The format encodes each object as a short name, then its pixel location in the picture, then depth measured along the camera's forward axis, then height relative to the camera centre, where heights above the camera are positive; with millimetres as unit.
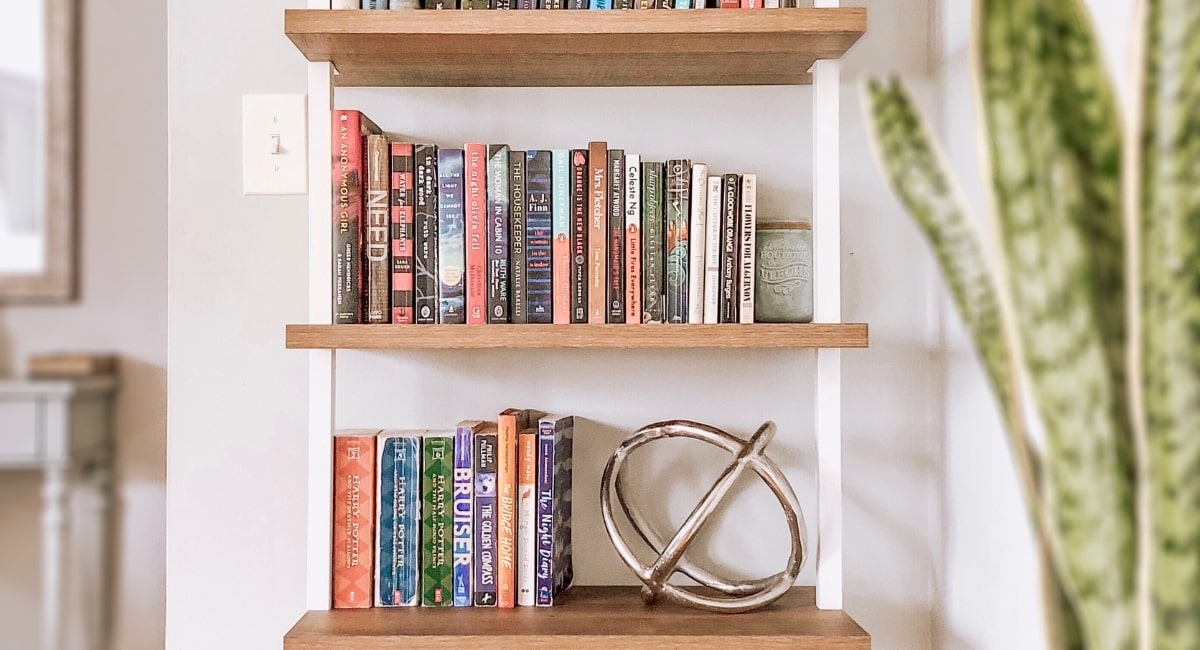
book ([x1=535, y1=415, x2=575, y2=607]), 1048 -206
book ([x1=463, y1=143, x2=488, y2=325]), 1037 +106
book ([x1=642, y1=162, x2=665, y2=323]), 1050 +97
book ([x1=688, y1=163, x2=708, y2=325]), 1050 +87
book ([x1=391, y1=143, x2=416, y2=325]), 1039 +106
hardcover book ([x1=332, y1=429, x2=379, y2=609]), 1040 -213
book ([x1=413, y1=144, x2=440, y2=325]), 1043 +97
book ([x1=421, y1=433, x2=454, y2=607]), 1050 -220
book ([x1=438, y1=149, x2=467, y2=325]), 1038 +94
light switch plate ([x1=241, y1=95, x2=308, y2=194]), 1187 +223
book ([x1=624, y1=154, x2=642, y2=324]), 1043 +96
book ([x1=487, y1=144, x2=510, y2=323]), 1033 +100
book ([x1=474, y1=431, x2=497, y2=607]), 1045 -214
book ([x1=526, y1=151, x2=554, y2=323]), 1035 +100
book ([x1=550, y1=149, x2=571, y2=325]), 1036 +95
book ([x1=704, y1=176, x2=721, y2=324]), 1050 +79
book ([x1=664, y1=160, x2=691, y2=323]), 1050 +99
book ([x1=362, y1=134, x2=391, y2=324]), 1033 +96
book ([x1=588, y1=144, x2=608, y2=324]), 1036 +105
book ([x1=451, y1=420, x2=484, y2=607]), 1044 -204
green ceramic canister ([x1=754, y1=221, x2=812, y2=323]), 1069 +55
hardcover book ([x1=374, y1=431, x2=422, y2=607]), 1046 -225
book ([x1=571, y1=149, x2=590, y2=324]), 1037 +98
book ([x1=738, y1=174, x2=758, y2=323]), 1054 +77
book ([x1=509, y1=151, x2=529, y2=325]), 1036 +98
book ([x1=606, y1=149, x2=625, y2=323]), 1042 +96
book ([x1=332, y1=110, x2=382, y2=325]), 1018 +117
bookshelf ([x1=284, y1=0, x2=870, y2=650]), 950 -2
